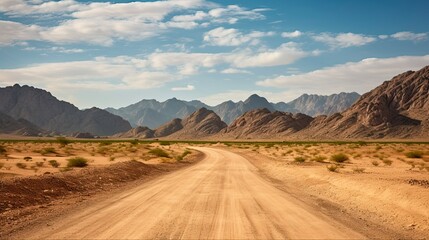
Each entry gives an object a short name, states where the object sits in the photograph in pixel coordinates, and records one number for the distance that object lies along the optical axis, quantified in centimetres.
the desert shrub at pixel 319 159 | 3609
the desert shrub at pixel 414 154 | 4152
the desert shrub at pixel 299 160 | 3549
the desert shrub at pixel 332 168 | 2444
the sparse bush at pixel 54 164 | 3036
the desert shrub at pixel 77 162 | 3009
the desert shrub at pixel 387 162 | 3341
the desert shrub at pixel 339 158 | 3653
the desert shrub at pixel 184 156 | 4198
